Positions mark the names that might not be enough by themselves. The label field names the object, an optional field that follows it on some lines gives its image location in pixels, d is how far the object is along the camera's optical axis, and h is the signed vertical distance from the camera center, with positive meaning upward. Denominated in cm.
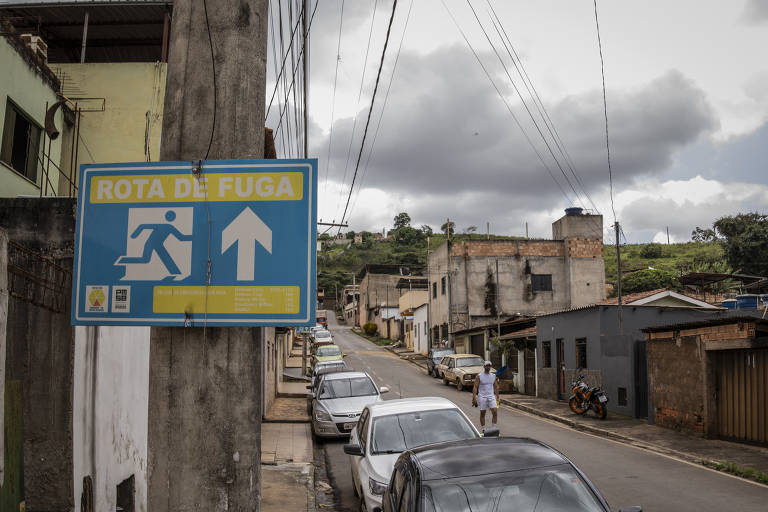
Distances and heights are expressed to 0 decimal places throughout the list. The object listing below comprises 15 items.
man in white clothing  1471 -165
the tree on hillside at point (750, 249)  5009 +564
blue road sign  364 +46
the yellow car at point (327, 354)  3344 -188
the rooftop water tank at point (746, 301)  2350 +70
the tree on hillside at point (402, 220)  14375 +2280
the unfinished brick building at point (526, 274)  4419 +323
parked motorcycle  1928 -244
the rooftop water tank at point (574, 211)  4519 +772
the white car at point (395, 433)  845 -159
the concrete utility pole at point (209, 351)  330 -16
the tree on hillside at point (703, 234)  8912 +1211
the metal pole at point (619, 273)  2072 +154
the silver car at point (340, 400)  1557 -203
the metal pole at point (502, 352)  3144 -156
